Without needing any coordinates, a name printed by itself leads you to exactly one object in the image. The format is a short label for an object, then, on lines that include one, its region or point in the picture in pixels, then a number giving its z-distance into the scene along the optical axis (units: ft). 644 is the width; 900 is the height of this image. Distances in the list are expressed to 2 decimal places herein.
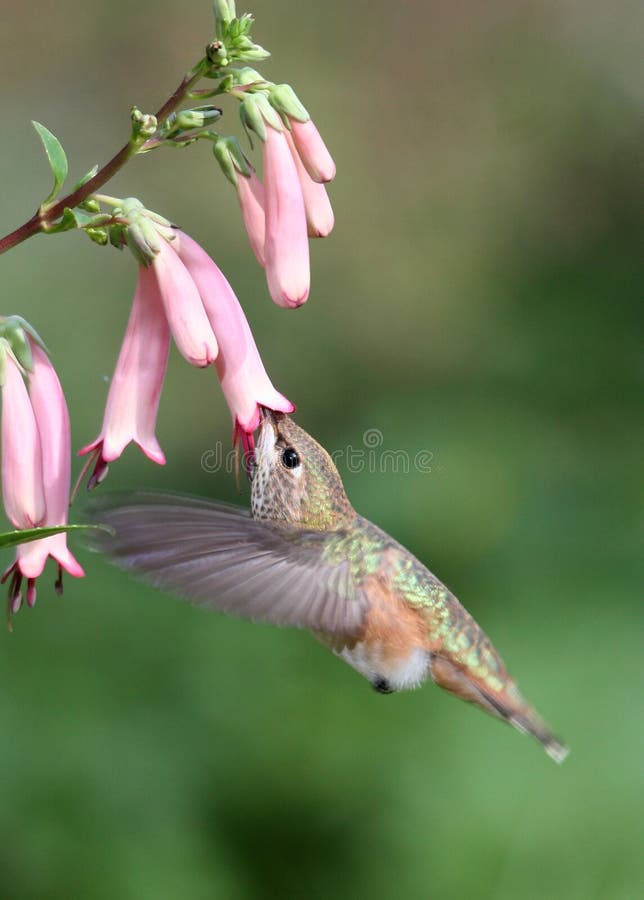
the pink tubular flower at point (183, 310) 16.02
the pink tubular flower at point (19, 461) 16.28
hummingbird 15.11
